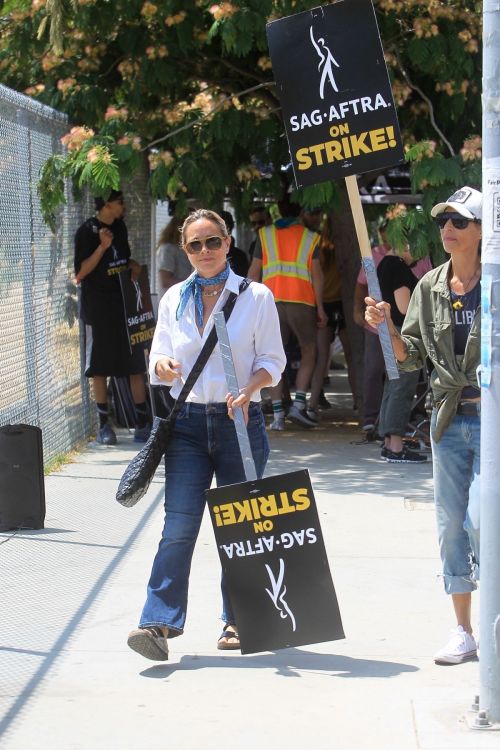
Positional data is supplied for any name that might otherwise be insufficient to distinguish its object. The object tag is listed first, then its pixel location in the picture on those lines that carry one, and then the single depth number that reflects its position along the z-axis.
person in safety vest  23.00
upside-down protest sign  10.76
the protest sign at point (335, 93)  10.54
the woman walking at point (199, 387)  10.84
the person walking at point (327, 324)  24.81
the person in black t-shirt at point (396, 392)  19.55
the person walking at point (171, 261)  23.39
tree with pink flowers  19.66
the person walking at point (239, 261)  24.02
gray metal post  9.07
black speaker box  15.49
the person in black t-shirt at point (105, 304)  21.69
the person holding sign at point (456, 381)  10.57
